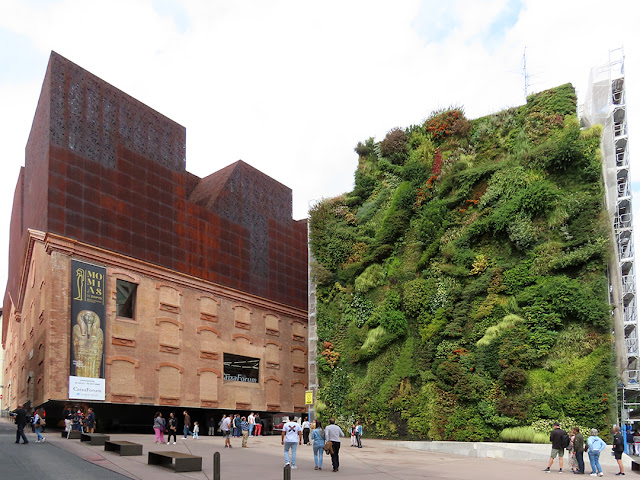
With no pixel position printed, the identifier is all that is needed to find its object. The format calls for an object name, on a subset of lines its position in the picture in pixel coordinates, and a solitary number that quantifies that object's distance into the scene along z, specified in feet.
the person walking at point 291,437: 59.72
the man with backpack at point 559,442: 66.74
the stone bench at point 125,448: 66.95
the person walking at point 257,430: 126.80
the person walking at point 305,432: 98.84
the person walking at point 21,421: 76.79
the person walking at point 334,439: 61.82
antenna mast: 117.17
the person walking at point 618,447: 66.95
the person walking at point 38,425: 80.23
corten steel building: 102.83
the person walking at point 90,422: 97.30
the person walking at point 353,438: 99.97
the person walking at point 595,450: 63.98
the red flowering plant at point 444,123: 117.80
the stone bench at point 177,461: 55.16
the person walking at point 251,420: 109.50
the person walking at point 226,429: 88.62
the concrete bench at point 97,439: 76.79
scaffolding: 95.04
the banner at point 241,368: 134.82
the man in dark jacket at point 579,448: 65.98
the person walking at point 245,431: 89.92
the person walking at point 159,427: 86.94
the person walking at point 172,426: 89.56
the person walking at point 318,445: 62.34
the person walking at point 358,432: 96.03
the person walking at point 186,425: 101.35
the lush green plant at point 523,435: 89.46
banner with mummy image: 100.53
